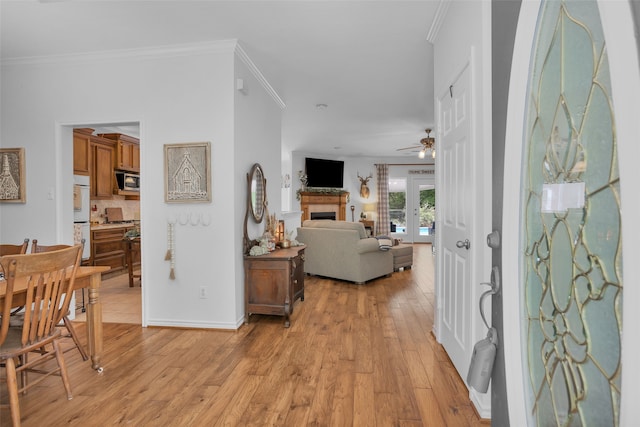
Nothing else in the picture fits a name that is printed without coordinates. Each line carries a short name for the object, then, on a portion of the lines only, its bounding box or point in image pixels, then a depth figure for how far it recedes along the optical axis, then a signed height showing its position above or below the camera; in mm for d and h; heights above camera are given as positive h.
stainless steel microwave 6020 +554
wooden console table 3301 -714
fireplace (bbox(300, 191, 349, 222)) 9133 +166
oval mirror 3576 +212
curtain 9938 +320
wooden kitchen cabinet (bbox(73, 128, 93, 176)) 5102 +929
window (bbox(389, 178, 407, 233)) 10219 +220
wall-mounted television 9242 +1074
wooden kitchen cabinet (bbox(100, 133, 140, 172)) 5918 +1095
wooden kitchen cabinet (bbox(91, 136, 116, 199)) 5500 +718
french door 10086 +53
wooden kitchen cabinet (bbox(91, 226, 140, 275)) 5305 -603
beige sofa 4902 -631
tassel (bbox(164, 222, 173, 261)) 3195 -254
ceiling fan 6352 +1286
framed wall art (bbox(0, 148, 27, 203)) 3400 +356
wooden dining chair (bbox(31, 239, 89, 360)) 2297 -726
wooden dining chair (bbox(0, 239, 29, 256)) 2436 -274
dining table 2246 -689
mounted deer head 10023 +706
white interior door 2080 -73
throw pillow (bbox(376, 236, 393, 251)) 5148 -509
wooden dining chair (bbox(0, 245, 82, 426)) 1636 -489
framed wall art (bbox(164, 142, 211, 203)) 3137 +362
